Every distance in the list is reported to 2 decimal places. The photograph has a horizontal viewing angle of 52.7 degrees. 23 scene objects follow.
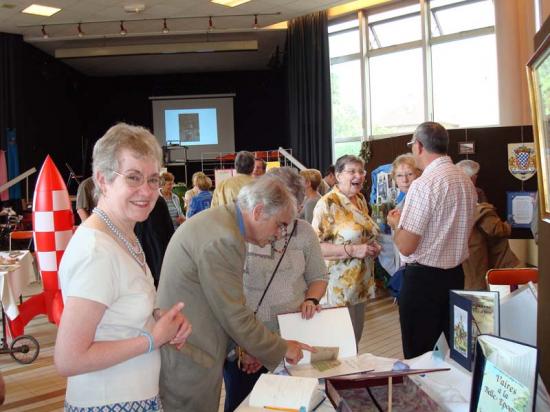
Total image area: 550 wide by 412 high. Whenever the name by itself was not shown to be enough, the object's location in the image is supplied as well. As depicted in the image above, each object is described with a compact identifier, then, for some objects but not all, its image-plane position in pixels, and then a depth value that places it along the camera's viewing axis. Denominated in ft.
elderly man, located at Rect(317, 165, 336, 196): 23.04
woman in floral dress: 9.70
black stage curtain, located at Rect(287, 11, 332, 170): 36.68
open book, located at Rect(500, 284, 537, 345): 5.49
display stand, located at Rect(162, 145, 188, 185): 42.60
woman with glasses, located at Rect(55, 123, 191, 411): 3.94
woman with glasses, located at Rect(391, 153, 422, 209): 13.74
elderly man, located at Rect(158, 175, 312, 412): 5.37
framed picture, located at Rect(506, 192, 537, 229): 18.45
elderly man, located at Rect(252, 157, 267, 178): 18.81
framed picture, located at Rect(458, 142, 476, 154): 19.29
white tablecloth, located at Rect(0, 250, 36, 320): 13.07
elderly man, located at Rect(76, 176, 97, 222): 15.02
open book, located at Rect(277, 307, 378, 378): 5.80
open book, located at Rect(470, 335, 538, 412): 3.31
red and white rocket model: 13.02
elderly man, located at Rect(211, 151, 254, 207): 13.54
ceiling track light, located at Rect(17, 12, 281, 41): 34.14
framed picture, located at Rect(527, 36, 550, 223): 4.21
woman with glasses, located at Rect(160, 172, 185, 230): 20.59
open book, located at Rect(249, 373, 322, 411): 4.61
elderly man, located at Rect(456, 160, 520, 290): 13.85
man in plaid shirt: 8.02
